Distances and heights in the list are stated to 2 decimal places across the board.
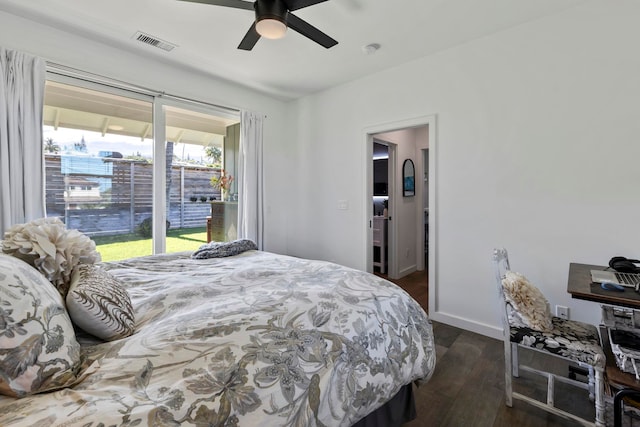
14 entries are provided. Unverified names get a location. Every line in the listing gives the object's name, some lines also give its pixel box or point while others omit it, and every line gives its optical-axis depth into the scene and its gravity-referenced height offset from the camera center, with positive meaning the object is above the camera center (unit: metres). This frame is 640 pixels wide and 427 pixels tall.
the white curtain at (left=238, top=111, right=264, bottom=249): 3.76 +0.34
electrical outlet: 2.31 -0.83
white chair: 1.43 -0.74
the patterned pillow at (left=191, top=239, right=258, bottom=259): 2.23 -0.34
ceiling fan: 1.78 +1.24
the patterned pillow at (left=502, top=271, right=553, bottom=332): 1.70 -0.56
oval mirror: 4.73 +0.49
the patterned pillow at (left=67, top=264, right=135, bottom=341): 0.93 -0.34
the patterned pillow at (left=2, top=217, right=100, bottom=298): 1.01 -0.15
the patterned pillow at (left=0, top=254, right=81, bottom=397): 0.67 -0.33
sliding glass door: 2.66 +0.42
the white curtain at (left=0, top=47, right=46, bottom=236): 2.20 +0.54
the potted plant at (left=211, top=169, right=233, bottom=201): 3.75 +0.32
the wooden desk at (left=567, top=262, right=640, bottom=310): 1.32 -0.41
